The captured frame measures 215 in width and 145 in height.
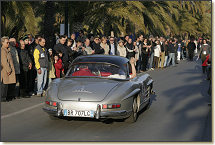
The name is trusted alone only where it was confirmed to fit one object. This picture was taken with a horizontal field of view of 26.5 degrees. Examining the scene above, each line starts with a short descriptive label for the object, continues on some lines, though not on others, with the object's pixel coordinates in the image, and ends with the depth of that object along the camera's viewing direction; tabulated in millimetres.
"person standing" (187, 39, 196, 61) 36250
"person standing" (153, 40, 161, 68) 26328
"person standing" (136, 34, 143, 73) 24062
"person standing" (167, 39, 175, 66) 28328
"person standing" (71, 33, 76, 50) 17488
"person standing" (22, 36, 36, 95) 13648
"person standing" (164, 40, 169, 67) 27638
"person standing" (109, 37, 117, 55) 20094
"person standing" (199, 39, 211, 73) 22781
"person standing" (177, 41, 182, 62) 37406
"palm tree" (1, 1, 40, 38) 16061
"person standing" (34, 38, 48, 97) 13023
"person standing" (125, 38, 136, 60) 21875
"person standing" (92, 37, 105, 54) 17609
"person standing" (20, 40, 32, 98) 12875
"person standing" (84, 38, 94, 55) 16344
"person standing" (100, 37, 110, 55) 19453
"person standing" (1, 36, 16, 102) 11484
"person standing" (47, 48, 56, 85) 13785
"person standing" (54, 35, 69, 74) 14648
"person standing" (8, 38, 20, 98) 12031
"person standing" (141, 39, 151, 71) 24641
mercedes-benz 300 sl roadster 8367
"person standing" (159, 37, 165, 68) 27109
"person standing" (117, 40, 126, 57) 20319
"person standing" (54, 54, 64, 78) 13828
